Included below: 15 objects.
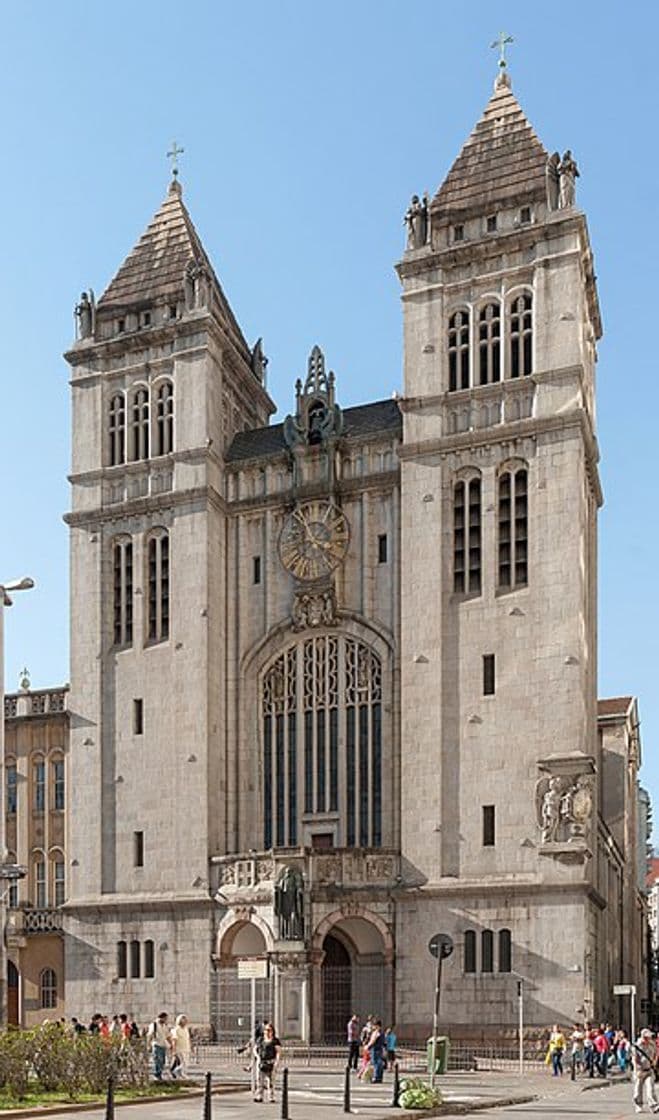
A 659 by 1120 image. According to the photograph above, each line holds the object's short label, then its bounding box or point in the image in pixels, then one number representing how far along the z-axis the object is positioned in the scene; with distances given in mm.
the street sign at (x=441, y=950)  37544
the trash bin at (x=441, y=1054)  38256
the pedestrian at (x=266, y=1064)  33344
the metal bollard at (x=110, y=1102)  21367
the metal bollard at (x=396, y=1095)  31266
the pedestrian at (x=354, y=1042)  41719
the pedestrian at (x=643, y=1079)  32719
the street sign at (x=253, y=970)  37312
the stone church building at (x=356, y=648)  52188
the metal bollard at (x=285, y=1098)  27906
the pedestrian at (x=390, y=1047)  42906
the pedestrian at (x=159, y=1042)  37144
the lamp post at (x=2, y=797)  32812
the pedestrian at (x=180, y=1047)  39031
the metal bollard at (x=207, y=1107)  22930
